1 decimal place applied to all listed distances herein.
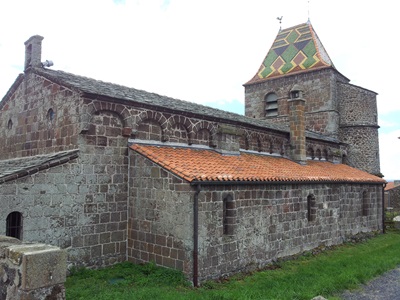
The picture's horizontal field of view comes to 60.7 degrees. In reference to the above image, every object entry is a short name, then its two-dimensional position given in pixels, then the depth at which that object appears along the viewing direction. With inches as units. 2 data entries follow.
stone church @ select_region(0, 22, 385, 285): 332.2
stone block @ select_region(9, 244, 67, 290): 139.9
